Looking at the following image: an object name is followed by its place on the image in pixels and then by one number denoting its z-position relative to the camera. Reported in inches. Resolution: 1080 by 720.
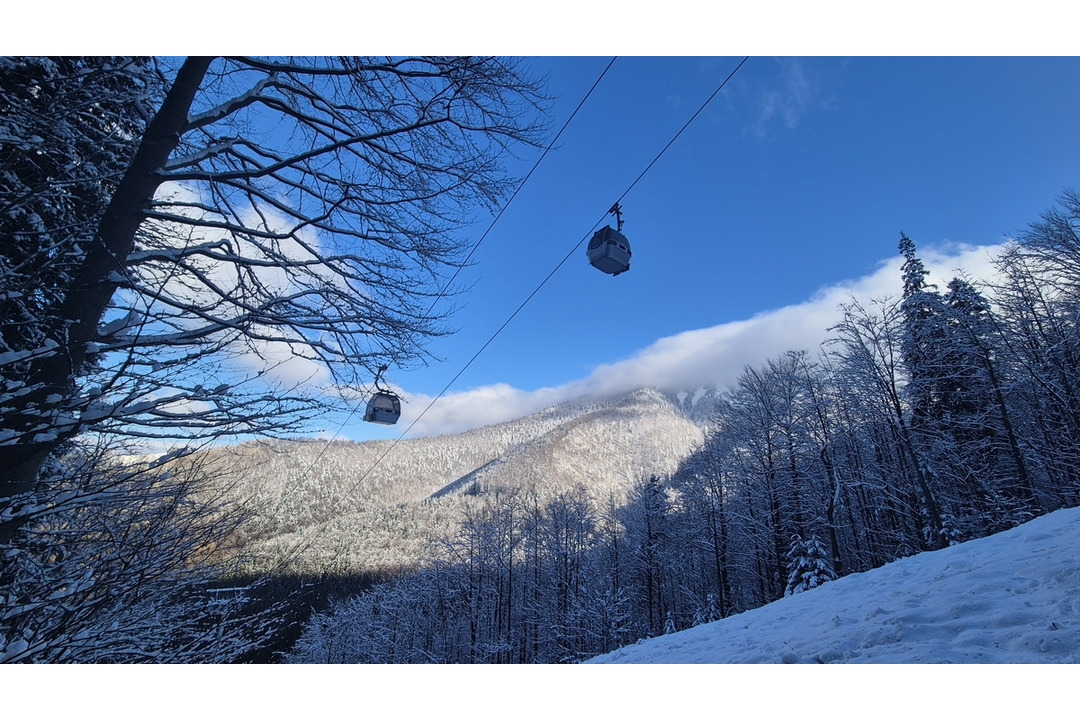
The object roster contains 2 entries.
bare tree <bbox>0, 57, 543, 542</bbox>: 103.7
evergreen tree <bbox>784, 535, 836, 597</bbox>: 527.8
